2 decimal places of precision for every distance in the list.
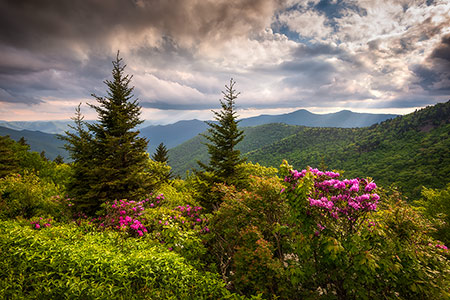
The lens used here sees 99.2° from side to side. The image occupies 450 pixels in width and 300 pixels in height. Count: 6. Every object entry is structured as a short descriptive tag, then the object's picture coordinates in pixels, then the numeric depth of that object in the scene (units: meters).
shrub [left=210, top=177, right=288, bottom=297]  4.75
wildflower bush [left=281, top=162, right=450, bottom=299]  3.43
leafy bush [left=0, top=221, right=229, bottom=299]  3.15
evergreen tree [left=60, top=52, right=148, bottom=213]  10.87
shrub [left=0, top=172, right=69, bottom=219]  8.18
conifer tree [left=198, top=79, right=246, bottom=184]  15.30
